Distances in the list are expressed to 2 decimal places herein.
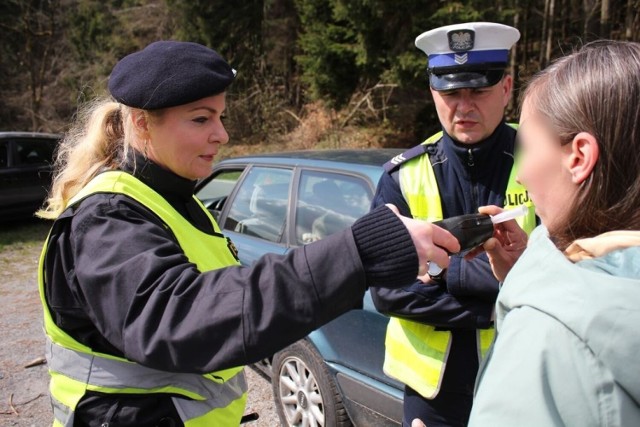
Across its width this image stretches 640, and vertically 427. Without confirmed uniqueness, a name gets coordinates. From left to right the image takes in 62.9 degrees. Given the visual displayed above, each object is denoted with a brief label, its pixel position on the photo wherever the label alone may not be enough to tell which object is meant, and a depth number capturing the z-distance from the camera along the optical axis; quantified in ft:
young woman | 2.53
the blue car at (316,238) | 8.95
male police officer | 6.01
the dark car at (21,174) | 29.43
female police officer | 3.26
